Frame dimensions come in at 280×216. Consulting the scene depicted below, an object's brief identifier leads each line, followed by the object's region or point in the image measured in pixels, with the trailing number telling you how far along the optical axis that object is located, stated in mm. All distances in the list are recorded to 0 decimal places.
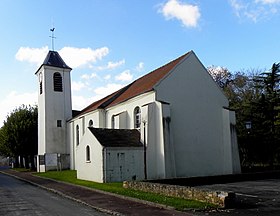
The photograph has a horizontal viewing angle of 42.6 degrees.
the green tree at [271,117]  36625
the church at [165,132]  27203
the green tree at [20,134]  52000
